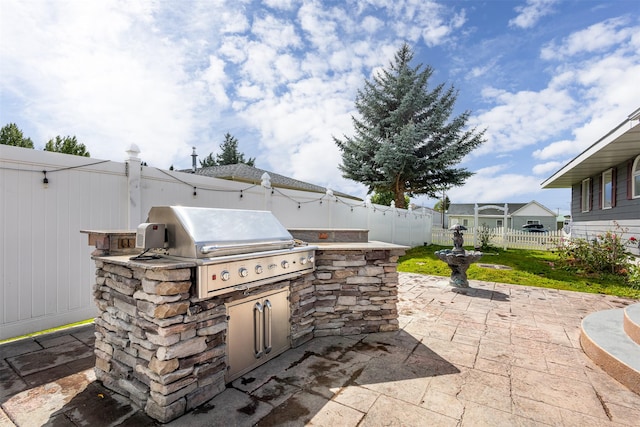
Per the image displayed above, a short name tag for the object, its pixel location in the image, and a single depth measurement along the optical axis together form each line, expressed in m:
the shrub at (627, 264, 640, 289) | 5.58
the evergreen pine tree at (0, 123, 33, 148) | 18.48
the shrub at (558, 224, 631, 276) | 6.63
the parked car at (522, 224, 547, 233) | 27.40
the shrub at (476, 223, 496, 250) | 11.78
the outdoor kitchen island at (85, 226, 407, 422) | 1.85
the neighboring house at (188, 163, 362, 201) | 10.29
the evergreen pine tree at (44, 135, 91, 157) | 19.44
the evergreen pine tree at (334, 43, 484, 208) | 13.24
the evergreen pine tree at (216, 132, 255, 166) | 27.23
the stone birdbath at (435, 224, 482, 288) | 5.54
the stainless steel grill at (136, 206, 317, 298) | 1.97
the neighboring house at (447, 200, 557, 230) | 30.75
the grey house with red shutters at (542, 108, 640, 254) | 6.05
